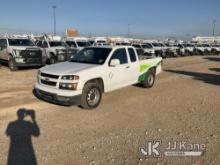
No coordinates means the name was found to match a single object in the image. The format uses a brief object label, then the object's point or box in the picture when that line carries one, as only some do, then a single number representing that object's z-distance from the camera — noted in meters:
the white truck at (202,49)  26.32
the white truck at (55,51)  12.40
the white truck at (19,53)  10.55
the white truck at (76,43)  14.40
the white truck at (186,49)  23.84
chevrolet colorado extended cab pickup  4.88
